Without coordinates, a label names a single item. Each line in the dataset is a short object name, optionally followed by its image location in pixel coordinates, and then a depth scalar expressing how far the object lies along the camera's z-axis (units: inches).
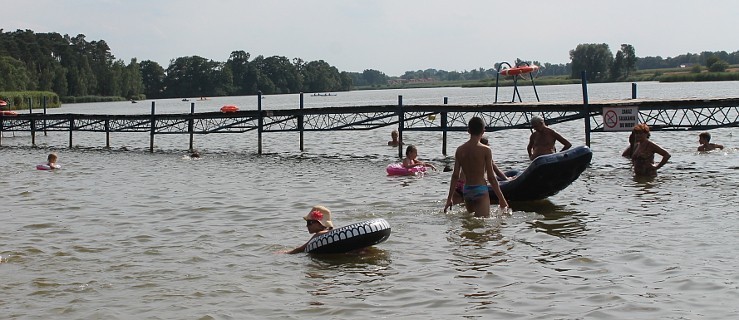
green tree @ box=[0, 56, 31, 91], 4128.9
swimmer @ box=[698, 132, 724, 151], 1110.4
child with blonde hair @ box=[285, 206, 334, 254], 461.4
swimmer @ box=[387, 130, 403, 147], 1432.1
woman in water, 767.5
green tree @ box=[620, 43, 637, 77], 6146.7
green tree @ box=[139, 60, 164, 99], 7421.3
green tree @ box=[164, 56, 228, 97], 7450.8
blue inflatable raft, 609.9
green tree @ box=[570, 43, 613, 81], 6097.4
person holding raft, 674.8
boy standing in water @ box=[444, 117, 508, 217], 514.9
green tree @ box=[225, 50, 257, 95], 7800.2
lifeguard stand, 1253.1
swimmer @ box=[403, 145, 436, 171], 901.8
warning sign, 926.4
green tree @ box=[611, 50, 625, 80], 6215.6
